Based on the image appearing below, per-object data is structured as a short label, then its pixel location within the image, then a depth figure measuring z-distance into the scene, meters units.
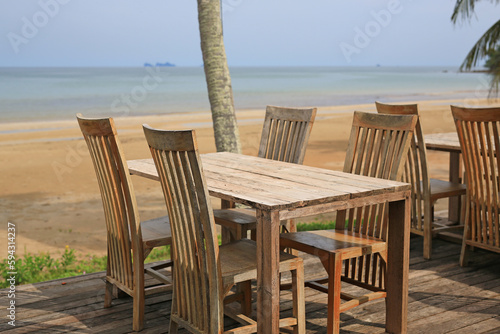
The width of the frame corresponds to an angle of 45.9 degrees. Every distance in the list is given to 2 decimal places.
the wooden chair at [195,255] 2.29
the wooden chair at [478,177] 3.53
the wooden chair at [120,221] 2.88
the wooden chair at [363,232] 2.79
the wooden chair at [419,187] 4.16
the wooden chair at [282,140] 3.55
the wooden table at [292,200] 2.37
